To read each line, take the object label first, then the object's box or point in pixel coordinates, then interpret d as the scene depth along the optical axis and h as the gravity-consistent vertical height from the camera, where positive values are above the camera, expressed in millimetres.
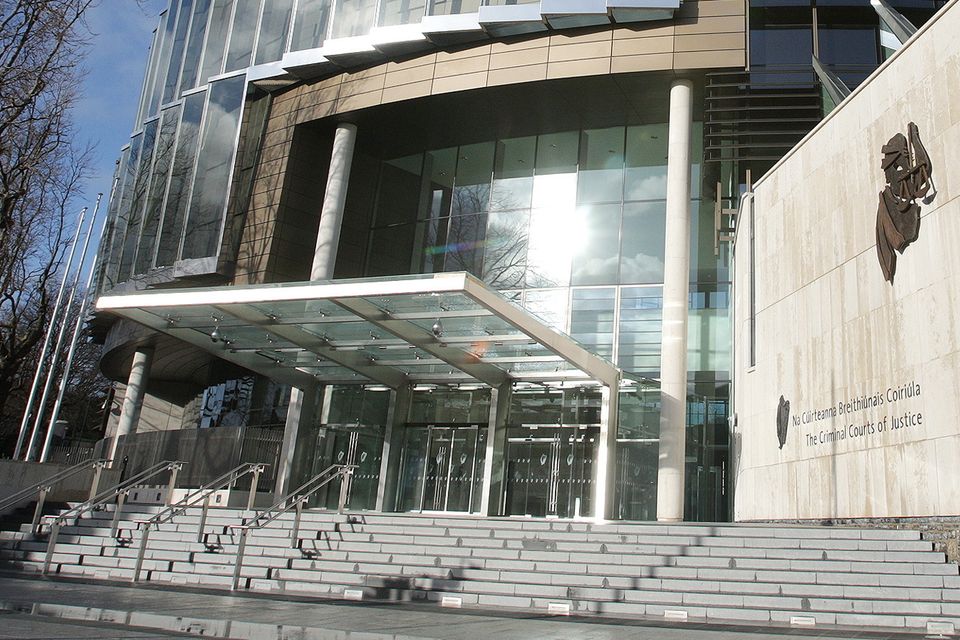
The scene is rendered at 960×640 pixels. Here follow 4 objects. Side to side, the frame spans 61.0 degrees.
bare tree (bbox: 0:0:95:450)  9125 +4692
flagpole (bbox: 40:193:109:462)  27094 +4190
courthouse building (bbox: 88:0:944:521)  17078 +8165
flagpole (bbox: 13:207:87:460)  25989 +3433
